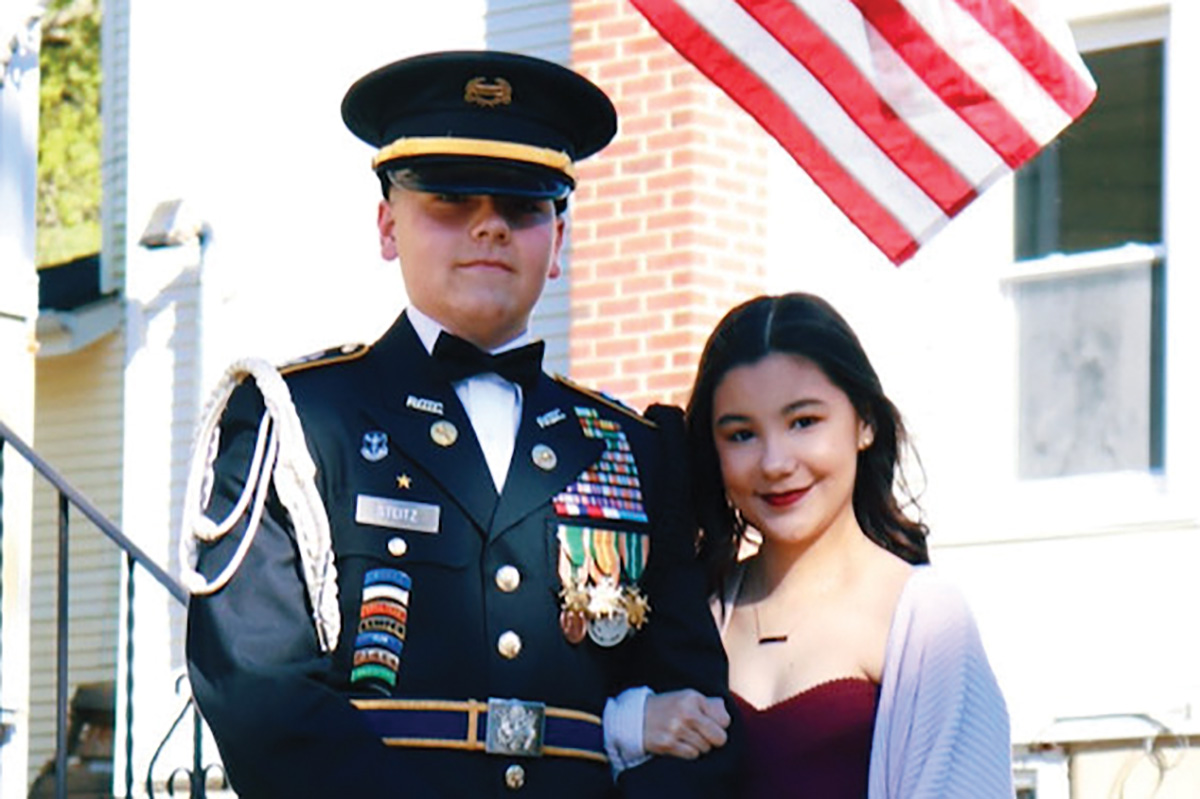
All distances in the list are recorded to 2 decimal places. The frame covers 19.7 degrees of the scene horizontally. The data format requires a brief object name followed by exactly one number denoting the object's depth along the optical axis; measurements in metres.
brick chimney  12.37
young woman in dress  5.78
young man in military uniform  5.41
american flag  7.42
